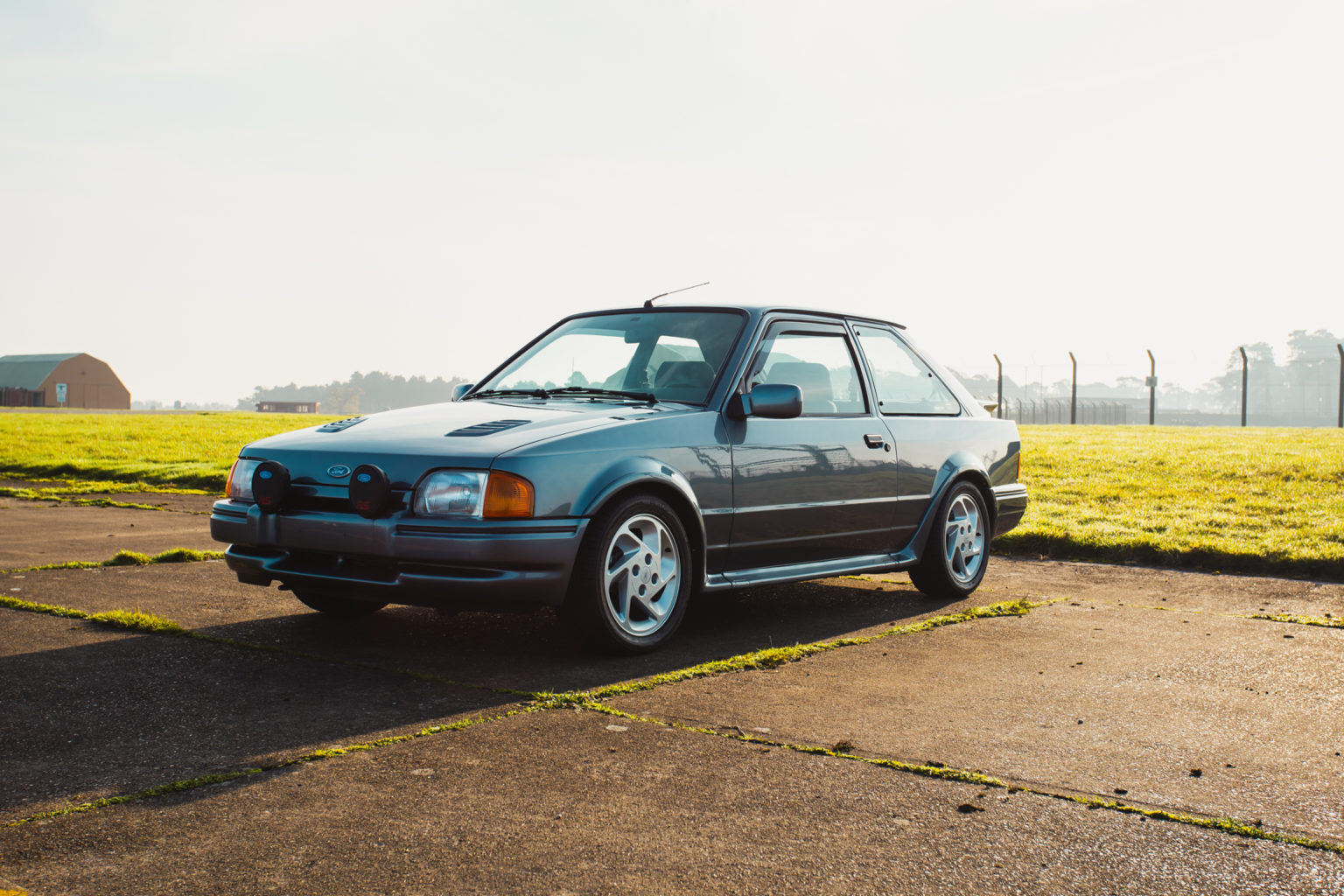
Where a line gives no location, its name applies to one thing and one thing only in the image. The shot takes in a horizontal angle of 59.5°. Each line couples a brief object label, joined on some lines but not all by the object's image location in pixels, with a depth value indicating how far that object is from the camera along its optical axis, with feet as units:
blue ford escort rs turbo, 15.44
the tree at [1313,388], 221.66
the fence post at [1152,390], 104.63
